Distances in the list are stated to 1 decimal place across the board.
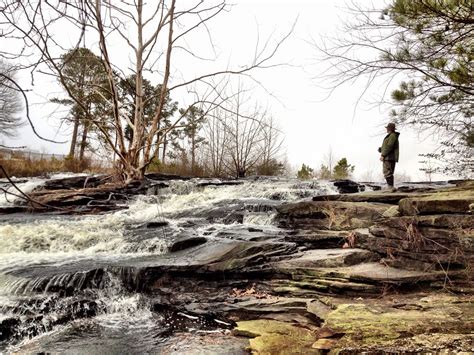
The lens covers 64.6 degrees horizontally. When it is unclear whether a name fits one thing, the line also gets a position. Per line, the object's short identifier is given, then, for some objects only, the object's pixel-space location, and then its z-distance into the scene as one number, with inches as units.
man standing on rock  359.3
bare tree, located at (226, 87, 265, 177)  804.0
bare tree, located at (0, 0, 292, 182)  296.8
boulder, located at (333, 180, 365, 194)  445.7
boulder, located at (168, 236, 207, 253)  248.6
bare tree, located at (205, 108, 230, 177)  854.5
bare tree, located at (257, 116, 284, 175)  842.2
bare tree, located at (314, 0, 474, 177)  172.9
